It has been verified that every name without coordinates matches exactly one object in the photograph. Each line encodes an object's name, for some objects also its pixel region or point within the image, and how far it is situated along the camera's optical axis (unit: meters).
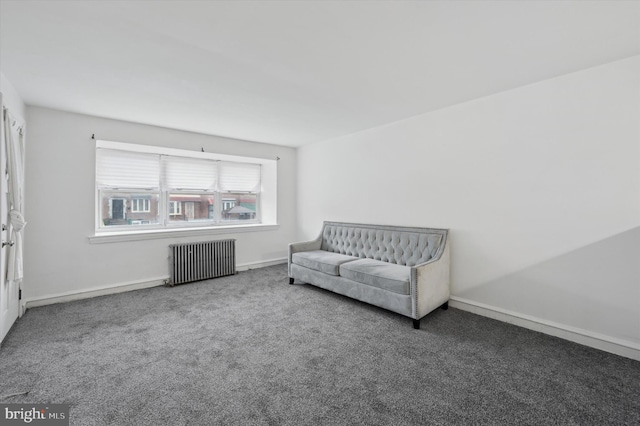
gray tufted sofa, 3.01
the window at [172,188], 4.30
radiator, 4.40
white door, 2.49
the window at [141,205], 4.54
